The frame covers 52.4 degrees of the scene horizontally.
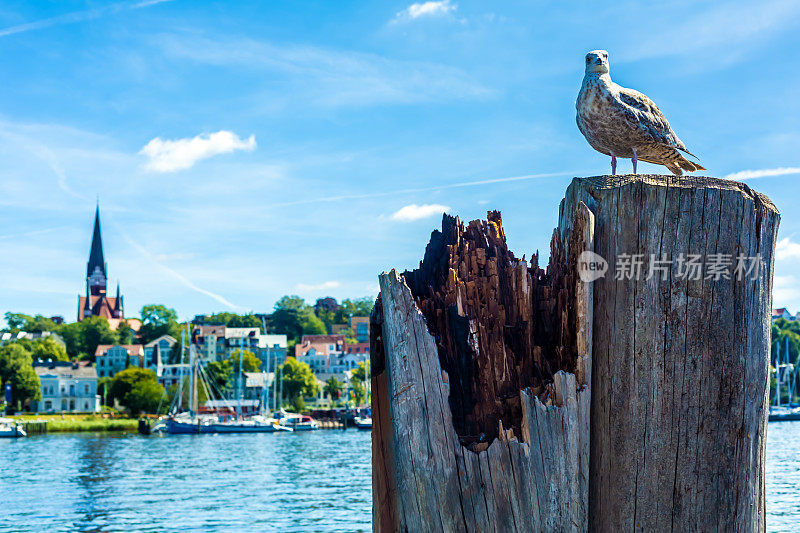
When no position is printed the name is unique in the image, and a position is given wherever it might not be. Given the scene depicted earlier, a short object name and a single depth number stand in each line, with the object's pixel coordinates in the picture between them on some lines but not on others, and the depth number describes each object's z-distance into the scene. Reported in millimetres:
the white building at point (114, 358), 131125
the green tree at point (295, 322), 162250
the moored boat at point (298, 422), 93938
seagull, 3467
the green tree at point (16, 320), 150275
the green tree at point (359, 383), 111812
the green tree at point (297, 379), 110500
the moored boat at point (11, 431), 86500
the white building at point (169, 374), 126188
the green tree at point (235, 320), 161250
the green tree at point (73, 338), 147375
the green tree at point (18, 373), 103875
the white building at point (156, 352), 133125
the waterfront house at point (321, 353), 131625
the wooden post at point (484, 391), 2303
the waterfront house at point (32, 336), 136412
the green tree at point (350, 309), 179875
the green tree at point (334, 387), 116475
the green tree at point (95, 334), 145750
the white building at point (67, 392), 113562
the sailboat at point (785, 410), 98438
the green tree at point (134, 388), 101438
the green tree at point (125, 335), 145750
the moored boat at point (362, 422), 96906
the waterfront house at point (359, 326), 163612
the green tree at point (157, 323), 146875
